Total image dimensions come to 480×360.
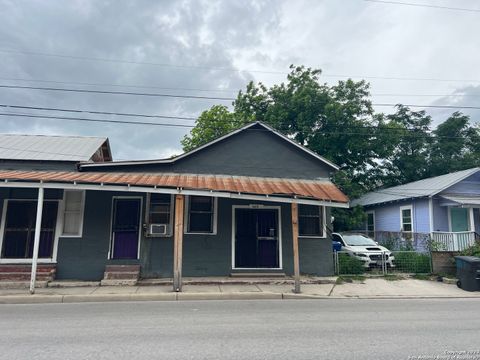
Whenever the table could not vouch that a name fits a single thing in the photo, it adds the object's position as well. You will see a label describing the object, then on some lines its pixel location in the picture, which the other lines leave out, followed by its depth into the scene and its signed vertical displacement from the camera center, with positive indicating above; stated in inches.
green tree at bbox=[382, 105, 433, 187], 1120.8 +240.8
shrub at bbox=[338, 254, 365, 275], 504.7 -46.2
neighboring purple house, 664.4 +56.4
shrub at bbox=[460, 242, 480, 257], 482.0 -21.7
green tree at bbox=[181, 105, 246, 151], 1063.6 +324.0
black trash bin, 422.0 -46.4
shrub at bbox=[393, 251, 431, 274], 510.3 -40.3
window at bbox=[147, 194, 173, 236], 474.9 +29.9
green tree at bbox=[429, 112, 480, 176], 1122.7 +293.4
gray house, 443.5 +17.4
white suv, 530.0 -25.0
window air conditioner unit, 466.3 +2.7
